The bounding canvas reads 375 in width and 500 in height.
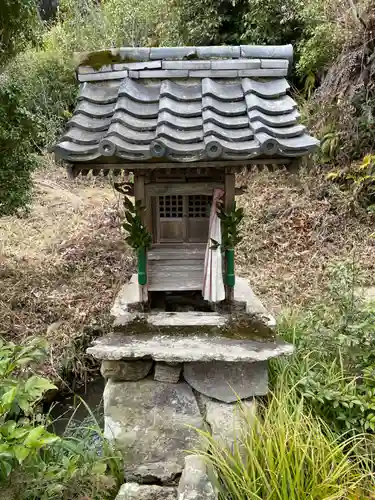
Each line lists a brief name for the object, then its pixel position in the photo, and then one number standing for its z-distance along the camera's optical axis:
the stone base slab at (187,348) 3.39
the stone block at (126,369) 3.64
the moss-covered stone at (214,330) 3.69
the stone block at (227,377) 3.60
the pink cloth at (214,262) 3.66
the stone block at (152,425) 3.57
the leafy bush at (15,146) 5.81
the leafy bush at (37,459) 2.19
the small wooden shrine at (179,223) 3.20
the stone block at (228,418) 3.35
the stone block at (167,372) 3.62
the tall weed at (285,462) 2.86
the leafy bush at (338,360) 3.53
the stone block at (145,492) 3.18
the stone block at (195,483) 2.89
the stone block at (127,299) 4.05
